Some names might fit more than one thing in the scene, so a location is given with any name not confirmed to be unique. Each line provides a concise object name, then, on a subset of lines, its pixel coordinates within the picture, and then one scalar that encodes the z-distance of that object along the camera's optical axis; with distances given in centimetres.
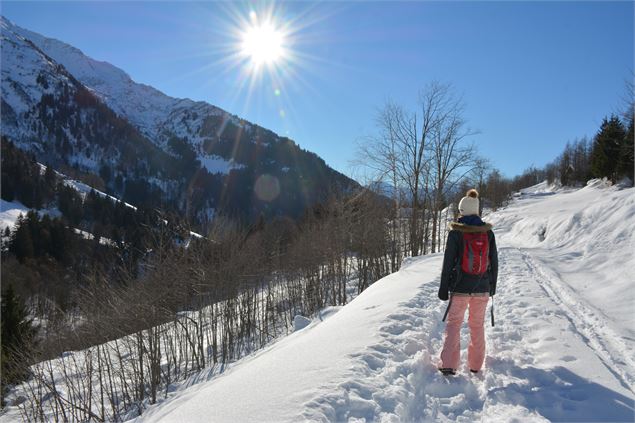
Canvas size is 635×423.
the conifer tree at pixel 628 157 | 2886
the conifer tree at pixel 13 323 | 2177
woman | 420
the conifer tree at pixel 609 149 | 3538
